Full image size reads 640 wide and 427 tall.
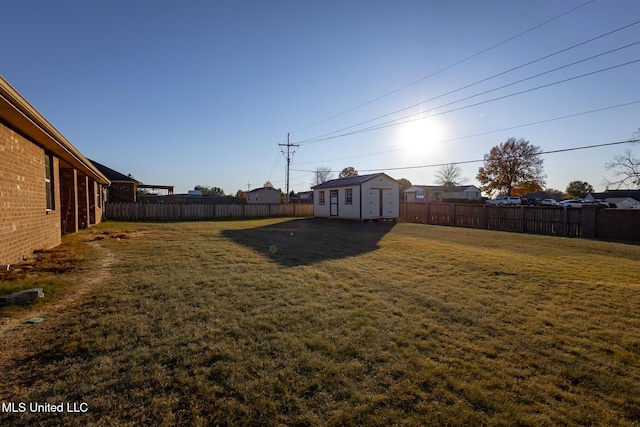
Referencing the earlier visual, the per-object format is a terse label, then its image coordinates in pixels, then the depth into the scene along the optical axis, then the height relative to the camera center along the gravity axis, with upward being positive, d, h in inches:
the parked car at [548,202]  1592.5 +13.5
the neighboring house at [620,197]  1617.9 +43.9
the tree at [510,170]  1850.4 +213.9
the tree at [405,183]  2430.5 +176.9
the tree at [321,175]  2957.7 +291.4
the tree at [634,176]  1273.4 +119.6
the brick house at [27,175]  228.4 +29.1
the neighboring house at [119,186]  944.9 +61.2
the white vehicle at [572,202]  1481.3 +12.4
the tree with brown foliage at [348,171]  2661.2 +294.4
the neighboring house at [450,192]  2448.3 +103.0
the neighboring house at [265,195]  1578.5 +53.0
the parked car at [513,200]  1677.8 +25.6
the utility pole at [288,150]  1560.0 +277.7
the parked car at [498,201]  1698.8 +21.2
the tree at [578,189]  2333.0 +120.9
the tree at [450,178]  2629.2 +229.4
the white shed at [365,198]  831.7 +20.8
